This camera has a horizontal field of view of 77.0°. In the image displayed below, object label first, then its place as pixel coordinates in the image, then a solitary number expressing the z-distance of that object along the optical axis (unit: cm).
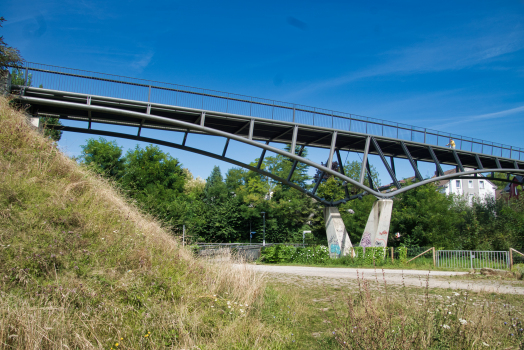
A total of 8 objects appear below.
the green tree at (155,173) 4747
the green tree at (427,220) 3189
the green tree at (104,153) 4428
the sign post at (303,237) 4382
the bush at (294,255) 2203
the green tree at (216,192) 5712
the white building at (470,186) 7062
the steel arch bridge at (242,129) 1528
